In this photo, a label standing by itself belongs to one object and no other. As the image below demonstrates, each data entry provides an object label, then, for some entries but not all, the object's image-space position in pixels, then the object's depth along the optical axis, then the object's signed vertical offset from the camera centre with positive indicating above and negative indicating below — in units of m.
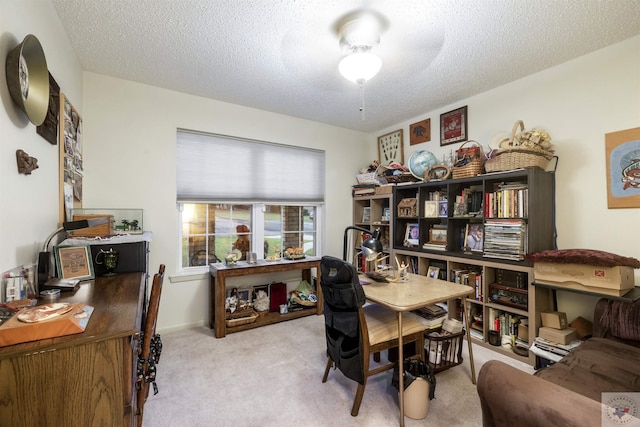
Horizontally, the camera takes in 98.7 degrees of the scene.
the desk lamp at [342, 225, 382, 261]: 2.00 -0.24
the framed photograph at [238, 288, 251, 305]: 3.21 -0.94
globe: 3.23 +0.62
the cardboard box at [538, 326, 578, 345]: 2.08 -0.93
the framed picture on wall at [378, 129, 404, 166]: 3.86 +0.98
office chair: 1.63 -0.74
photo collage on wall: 2.00 +0.50
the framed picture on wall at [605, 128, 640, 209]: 2.03 +0.35
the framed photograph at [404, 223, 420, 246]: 3.36 -0.25
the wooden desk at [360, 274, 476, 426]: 1.63 -0.52
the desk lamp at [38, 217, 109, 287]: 1.46 -0.23
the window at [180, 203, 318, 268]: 3.14 -0.18
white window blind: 3.01 +0.56
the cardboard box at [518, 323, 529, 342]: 2.37 -1.02
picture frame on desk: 1.64 -0.29
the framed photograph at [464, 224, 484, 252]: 2.77 -0.24
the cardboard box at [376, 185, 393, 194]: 3.61 +0.35
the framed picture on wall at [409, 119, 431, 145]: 3.50 +1.09
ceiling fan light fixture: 1.85 +1.03
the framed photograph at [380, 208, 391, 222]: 3.78 +0.00
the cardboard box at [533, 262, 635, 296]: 1.84 -0.45
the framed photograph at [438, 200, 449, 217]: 2.99 +0.07
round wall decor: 1.22 +0.67
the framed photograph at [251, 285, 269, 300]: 3.33 -0.91
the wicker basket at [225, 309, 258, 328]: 2.88 -1.10
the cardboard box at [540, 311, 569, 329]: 2.17 -0.85
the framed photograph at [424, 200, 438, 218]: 3.10 +0.07
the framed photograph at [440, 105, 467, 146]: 3.13 +1.04
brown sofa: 0.81 -0.67
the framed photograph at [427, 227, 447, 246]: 3.08 -0.24
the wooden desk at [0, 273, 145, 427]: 0.84 -0.53
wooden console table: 2.77 -0.74
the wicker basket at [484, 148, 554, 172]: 2.28 +0.48
